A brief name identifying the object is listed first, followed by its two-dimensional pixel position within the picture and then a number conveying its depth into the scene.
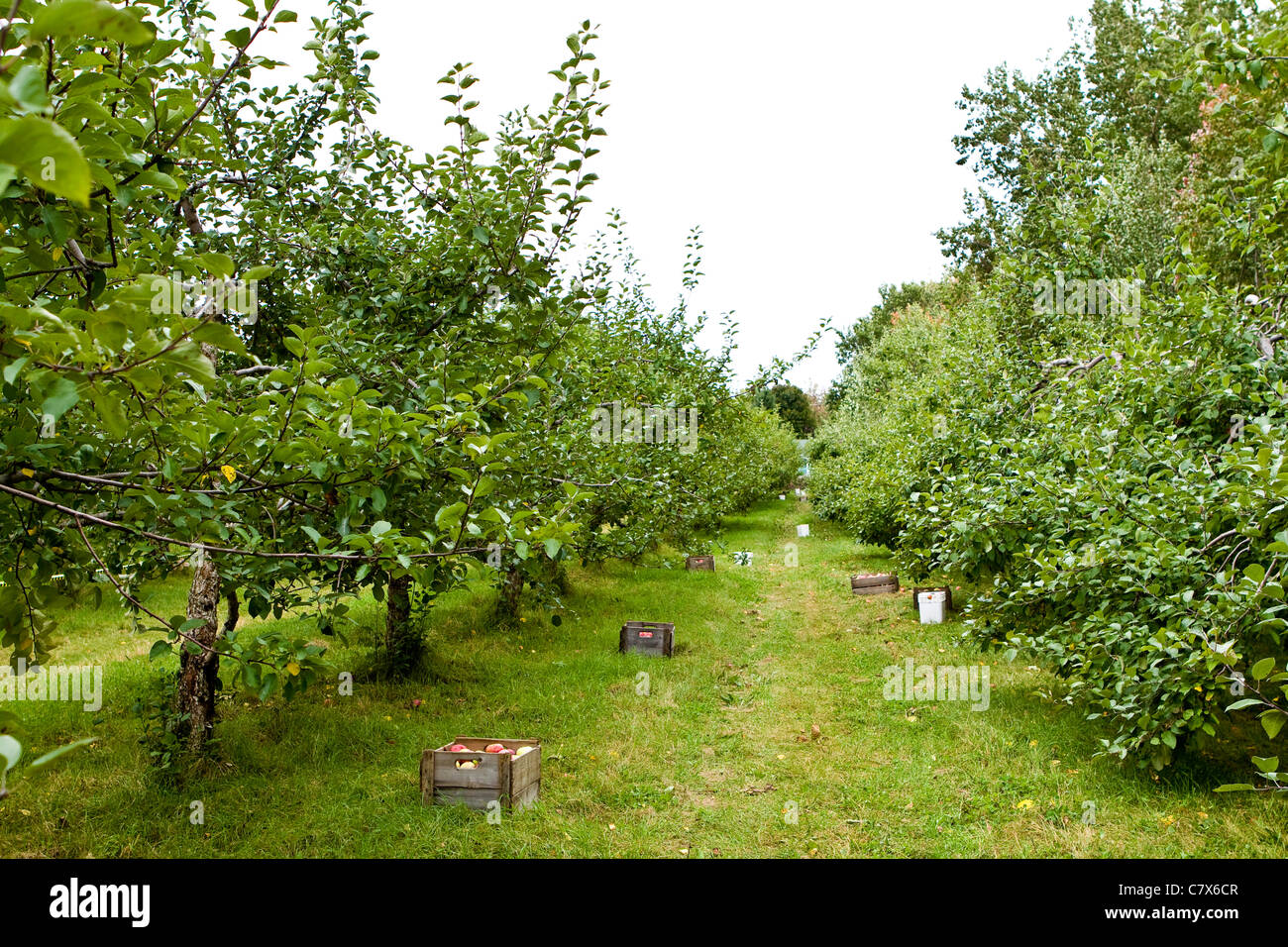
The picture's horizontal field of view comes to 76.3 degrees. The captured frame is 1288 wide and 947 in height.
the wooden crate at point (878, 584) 13.27
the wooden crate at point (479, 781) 4.99
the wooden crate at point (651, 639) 9.23
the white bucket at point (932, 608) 10.78
